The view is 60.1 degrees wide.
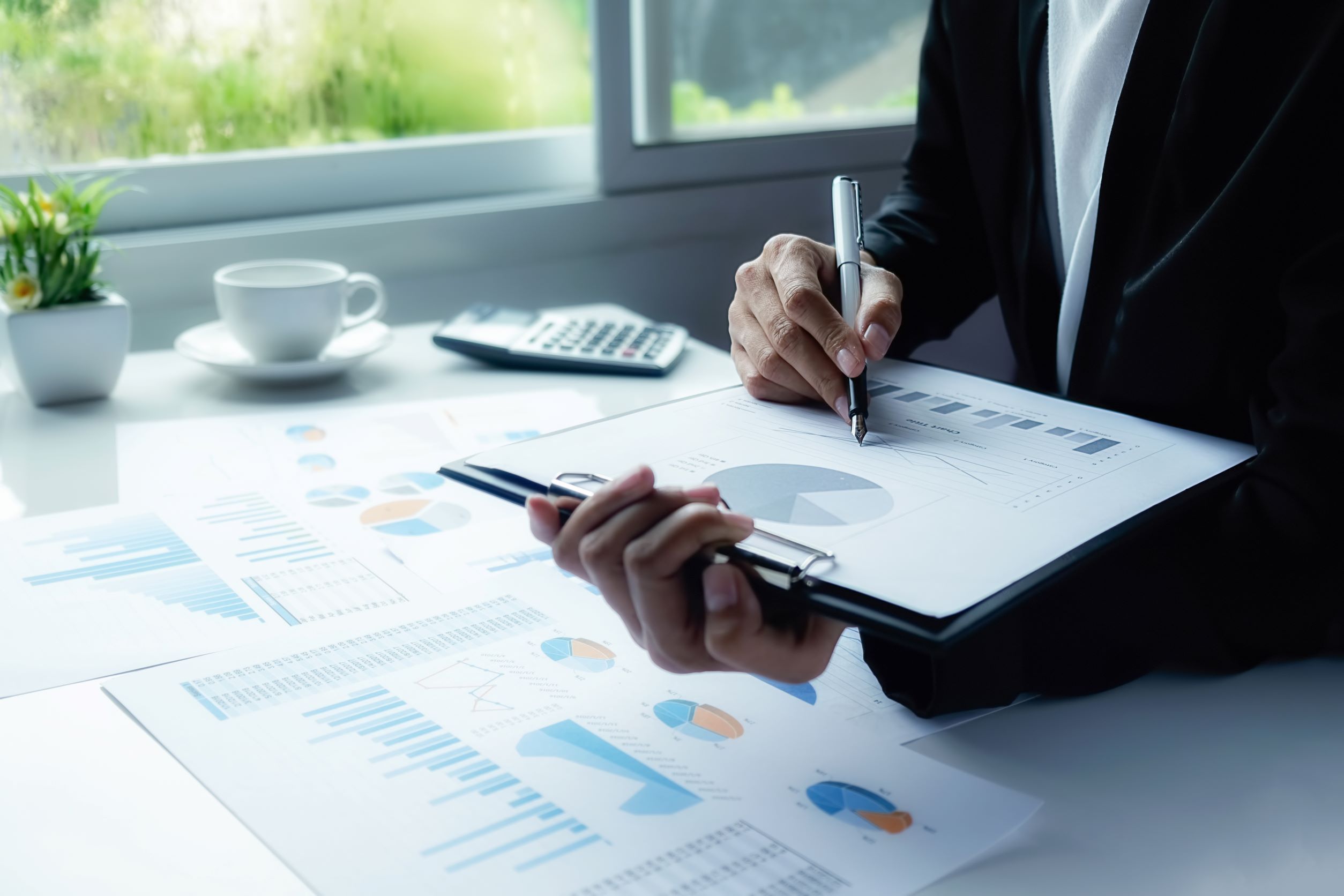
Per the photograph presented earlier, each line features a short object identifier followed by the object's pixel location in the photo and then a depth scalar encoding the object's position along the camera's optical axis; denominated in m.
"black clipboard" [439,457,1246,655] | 0.42
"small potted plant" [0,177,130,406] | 0.96
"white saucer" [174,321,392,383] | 1.02
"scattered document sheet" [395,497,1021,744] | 0.54
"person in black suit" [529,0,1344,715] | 0.53
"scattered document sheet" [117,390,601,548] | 0.78
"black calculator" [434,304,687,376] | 1.09
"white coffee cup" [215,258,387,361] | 1.01
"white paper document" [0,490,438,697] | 0.61
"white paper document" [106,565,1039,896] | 0.44
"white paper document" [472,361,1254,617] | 0.48
